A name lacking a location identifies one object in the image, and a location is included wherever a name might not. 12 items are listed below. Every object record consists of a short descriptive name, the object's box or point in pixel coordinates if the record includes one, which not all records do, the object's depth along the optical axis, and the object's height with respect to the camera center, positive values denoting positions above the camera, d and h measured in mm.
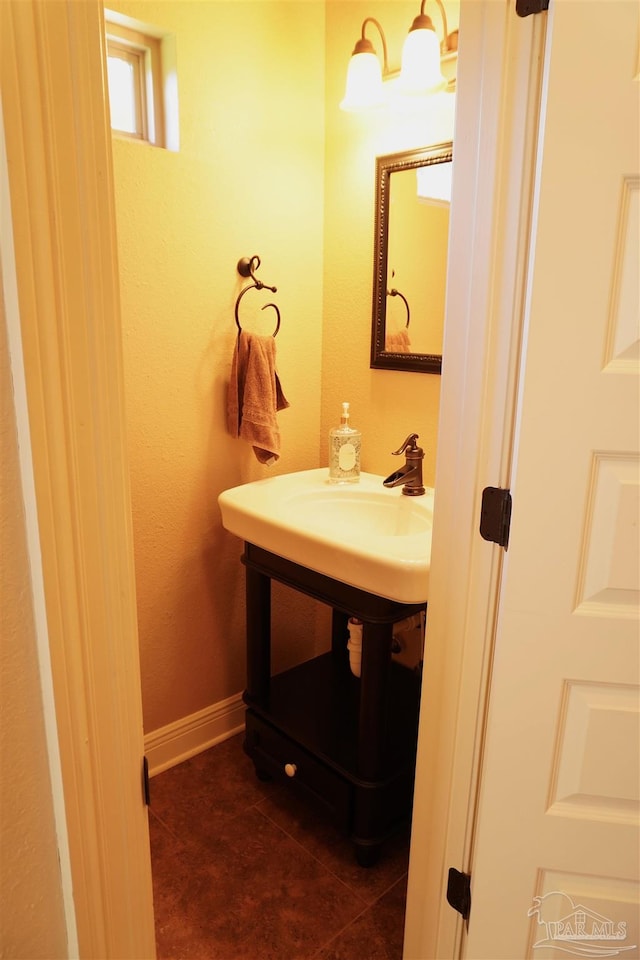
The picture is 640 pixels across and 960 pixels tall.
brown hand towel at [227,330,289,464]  1902 -187
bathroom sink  1391 -487
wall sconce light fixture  1609 +664
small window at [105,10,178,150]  1694 +638
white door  866 -339
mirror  1786 +204
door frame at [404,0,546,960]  980 -121
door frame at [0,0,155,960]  497 -88
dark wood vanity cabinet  1572 -1078
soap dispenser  1977 -369
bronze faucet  1820 -390
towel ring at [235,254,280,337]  1925 +171
